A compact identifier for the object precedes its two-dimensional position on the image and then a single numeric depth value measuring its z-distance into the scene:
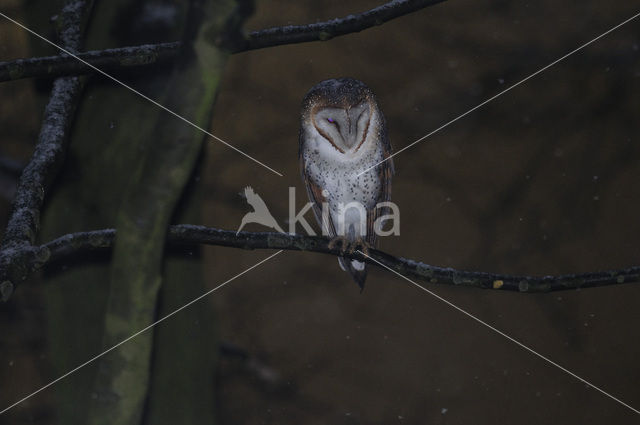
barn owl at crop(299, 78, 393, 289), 8.55
